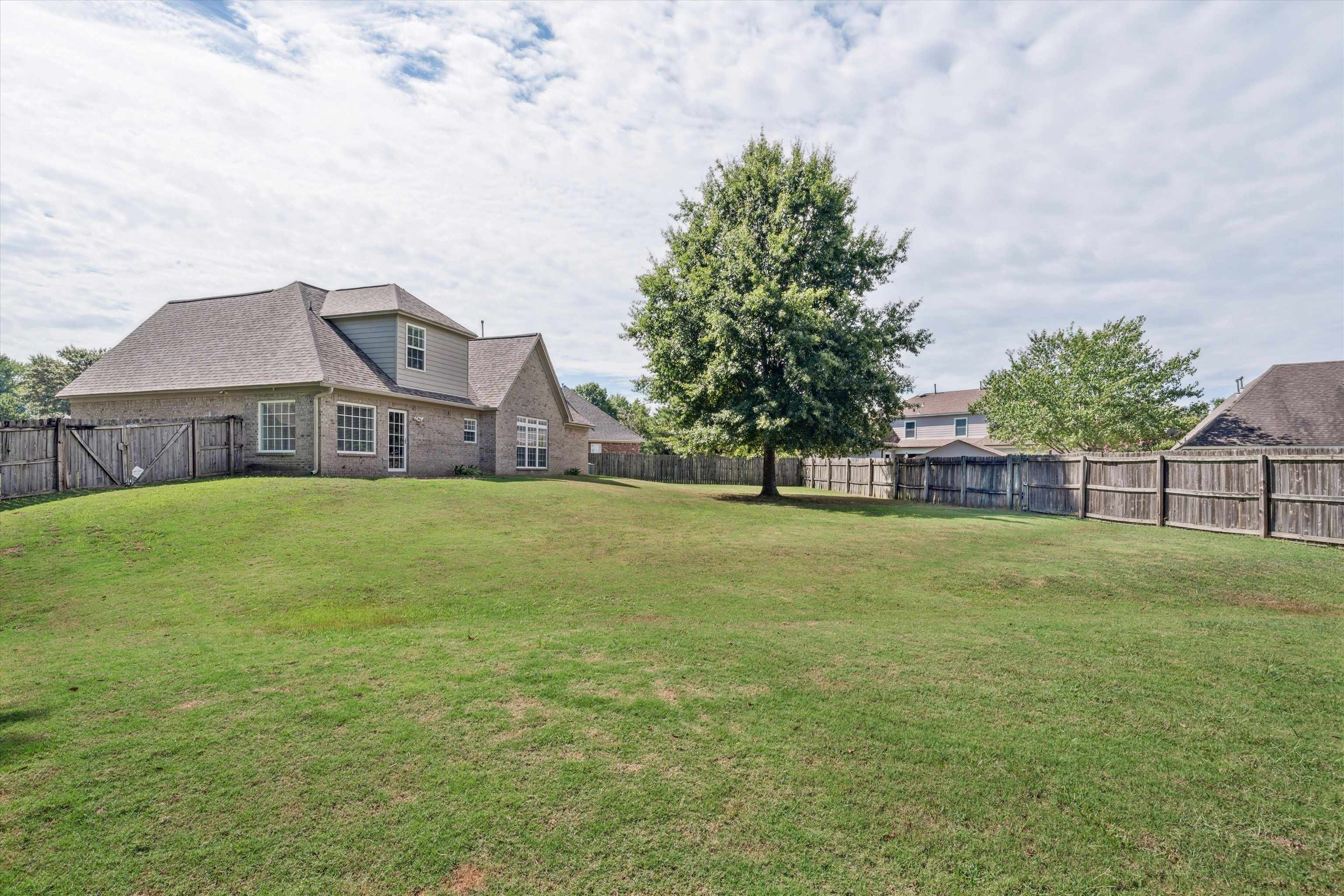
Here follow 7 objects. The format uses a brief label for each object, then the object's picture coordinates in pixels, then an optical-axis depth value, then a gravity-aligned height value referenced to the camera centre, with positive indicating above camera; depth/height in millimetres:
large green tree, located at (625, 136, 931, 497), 23125 +4451
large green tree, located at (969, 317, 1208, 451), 32500 +2350
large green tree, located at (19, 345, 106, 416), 68250 +7071
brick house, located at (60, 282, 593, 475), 20141 +2002
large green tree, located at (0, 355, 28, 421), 81688 +7810
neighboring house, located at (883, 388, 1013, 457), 52844 +852
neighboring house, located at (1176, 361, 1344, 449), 23219 +960
